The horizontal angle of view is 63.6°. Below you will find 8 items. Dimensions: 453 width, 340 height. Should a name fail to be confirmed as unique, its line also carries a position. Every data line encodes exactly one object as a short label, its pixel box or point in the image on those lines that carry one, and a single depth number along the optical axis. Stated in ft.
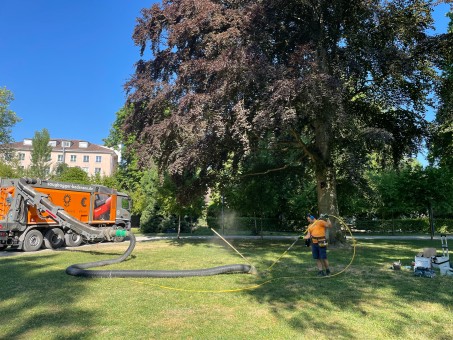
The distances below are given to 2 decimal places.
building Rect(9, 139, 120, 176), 275.59
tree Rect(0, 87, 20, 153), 146.82
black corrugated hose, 30.66
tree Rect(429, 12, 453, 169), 55.21
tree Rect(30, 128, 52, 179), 208.91
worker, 32.73
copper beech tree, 44.93
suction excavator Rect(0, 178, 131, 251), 49.67
